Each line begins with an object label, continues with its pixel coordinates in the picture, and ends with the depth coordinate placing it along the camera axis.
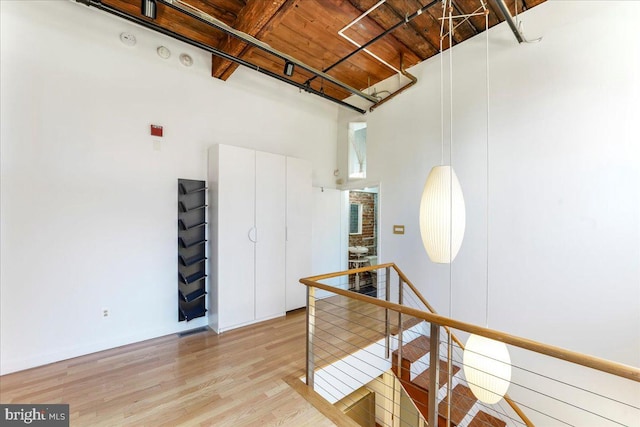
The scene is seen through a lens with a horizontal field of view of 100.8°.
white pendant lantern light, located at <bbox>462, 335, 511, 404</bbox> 1.79
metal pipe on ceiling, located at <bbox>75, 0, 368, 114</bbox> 2.44
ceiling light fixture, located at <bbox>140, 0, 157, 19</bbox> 2.36
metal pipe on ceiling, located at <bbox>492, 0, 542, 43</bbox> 2.38
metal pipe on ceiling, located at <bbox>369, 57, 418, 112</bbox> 4.00
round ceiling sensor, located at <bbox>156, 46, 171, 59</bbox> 3.29
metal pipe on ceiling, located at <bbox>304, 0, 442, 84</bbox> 2.62
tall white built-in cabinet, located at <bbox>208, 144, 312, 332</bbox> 3.47
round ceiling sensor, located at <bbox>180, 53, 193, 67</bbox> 3.47
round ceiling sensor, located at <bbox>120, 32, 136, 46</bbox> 3.05
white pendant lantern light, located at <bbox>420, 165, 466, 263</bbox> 1.90
